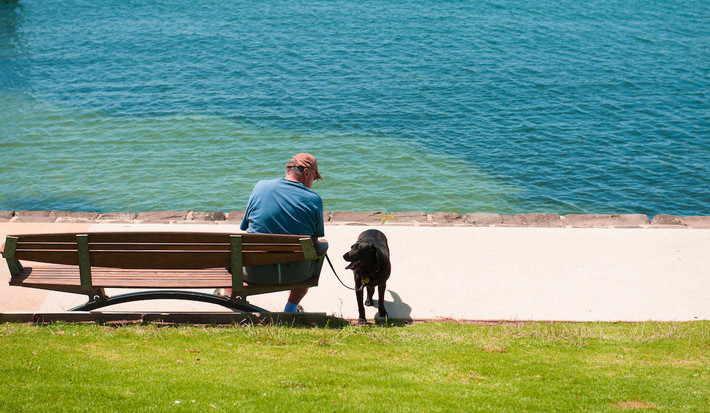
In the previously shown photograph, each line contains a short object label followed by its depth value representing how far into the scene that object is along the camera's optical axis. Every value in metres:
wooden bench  11.88
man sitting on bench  12.55
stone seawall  19.52
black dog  12.68
